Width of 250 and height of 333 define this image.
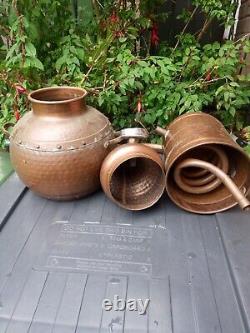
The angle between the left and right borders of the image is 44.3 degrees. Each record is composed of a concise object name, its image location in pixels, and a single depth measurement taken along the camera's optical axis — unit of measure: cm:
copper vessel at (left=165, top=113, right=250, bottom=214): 109
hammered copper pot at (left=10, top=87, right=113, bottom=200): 108
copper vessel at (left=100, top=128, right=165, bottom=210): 106
